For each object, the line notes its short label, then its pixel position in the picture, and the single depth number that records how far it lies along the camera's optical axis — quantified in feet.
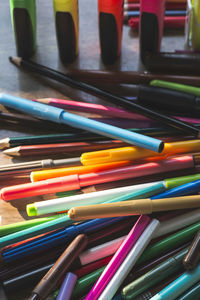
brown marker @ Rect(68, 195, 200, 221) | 1.50
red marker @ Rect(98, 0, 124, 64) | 2.15
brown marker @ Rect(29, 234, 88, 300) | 1.47
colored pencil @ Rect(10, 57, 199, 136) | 1.92
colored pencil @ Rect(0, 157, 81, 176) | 1.83
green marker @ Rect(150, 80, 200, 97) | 2.07
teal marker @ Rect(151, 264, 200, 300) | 1.47
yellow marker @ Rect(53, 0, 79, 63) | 2.17
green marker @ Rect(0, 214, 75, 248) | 1.60
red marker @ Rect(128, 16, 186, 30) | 2.51
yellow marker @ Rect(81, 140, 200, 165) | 1.84
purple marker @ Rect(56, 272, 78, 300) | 1.47
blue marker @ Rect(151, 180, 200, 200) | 1.71
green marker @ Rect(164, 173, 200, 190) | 1.75
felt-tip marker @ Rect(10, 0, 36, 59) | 2.17
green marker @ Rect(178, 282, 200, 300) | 1.47
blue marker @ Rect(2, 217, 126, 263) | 1.57
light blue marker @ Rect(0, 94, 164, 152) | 1.81
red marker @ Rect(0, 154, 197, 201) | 1.75
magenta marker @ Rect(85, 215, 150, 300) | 1.49
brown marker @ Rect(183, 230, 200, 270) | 1.51
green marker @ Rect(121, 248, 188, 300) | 1.49
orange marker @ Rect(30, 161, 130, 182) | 1.80
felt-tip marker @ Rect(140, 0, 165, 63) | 2.14
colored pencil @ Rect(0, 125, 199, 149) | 1.92
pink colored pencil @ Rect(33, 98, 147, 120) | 2.03
